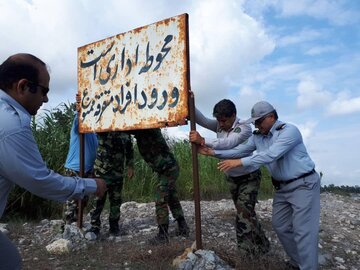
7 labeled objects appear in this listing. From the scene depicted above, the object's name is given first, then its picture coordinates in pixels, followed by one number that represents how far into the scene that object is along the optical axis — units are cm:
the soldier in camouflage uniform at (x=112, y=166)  538
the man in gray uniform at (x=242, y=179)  458
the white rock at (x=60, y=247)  514
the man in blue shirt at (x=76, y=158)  571
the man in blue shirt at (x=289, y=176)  425
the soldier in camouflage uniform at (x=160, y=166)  511
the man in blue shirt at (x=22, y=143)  233
